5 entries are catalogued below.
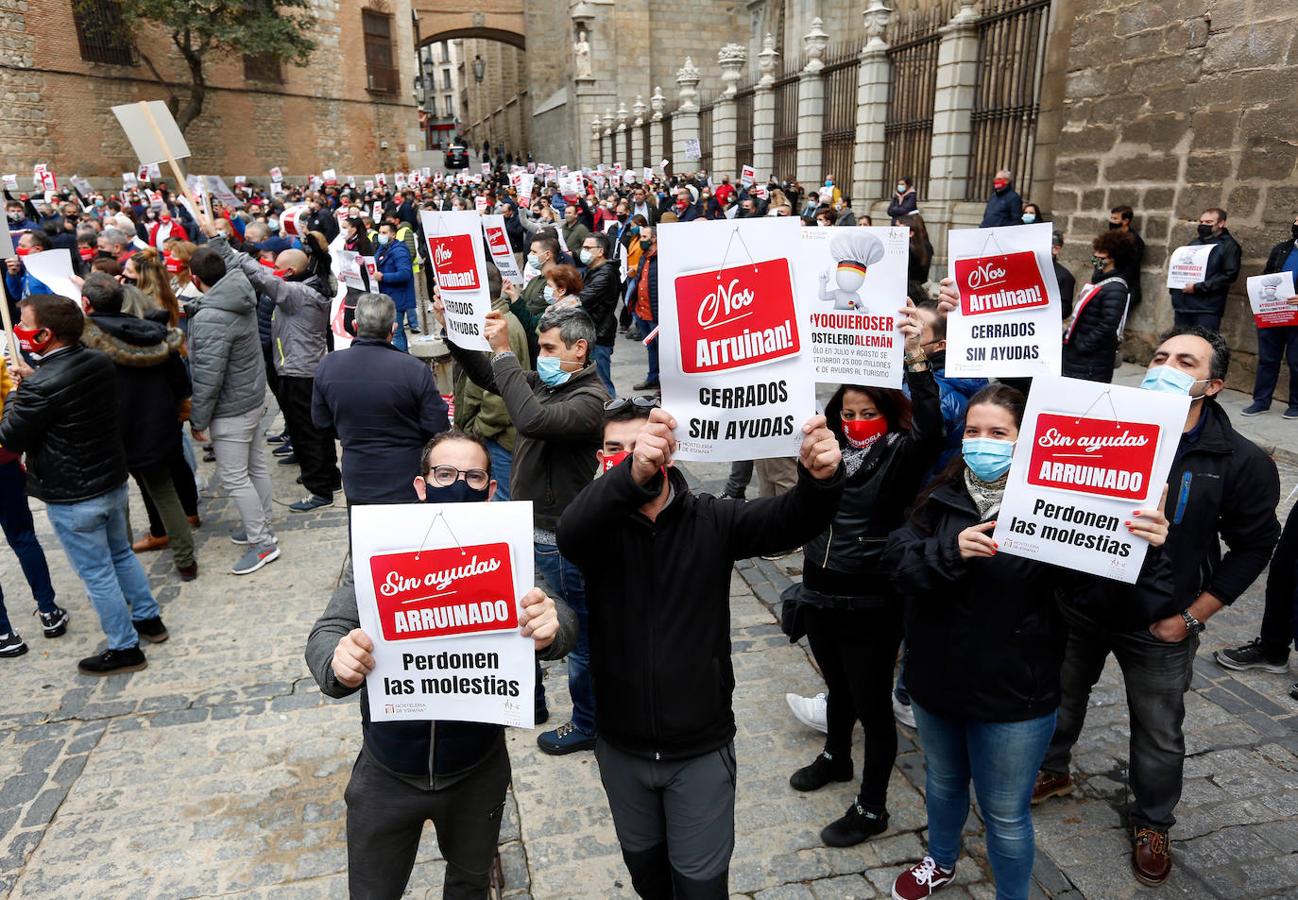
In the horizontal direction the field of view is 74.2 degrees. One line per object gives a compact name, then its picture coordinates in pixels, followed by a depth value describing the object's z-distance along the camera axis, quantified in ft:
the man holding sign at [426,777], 8.63
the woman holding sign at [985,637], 9.29
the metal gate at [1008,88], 41.47
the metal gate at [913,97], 50.01
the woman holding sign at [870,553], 11.44
